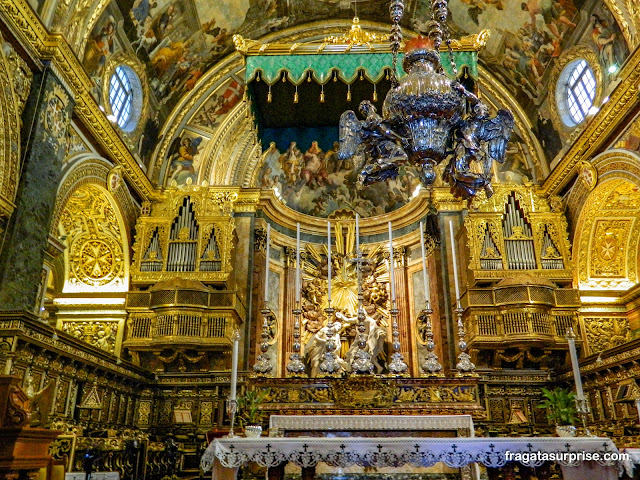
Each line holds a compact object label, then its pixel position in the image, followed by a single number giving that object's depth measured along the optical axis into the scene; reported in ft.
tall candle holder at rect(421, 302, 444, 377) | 23.48
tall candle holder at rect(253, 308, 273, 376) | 22.61
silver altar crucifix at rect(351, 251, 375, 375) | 23.24
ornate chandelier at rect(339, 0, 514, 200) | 19.16
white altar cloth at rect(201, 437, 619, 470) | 14.30
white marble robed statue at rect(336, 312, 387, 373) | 40.42
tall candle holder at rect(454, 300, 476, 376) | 22.99
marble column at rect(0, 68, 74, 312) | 25.63
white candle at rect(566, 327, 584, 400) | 16.80
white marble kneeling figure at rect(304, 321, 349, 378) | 39.63
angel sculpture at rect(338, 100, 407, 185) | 21.07
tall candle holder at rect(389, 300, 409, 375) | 23.38
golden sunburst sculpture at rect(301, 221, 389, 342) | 48.06
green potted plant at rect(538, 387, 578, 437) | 17.64
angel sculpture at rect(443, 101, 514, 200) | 20.56
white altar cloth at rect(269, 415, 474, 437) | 21.54
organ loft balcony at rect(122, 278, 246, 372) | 37.40
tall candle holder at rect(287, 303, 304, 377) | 23.16
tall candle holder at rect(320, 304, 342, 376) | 23.50
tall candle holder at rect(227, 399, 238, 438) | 17.17
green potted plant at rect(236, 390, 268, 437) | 20.98
